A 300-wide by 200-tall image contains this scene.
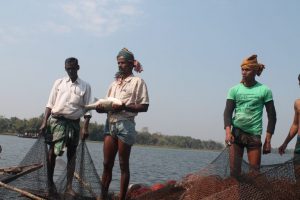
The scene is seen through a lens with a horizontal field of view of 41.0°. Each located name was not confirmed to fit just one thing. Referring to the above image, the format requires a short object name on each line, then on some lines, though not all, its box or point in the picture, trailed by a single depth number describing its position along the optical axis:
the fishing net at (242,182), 3.83
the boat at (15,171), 5.67
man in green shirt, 5.19
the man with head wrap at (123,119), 4.94
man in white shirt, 6.07
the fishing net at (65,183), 5.52
